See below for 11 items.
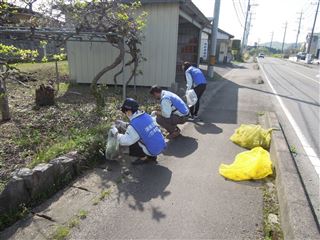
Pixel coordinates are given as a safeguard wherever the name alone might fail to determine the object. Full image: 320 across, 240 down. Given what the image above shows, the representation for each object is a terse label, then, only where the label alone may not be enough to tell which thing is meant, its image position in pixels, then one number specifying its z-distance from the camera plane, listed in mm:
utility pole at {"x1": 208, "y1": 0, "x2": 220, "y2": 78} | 13904
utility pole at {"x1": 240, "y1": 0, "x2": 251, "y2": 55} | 40550
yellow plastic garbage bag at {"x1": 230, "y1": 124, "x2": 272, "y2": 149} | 4941
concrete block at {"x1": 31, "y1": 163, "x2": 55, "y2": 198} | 3183
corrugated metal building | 9453
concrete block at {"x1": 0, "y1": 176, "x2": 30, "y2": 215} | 2892
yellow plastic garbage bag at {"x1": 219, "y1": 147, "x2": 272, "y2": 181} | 3791
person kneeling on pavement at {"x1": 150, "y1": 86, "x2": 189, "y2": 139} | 5176
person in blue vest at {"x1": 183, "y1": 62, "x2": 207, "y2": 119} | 6680
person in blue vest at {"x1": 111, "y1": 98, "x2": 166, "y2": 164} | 3889
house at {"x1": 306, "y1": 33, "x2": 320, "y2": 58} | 63475
